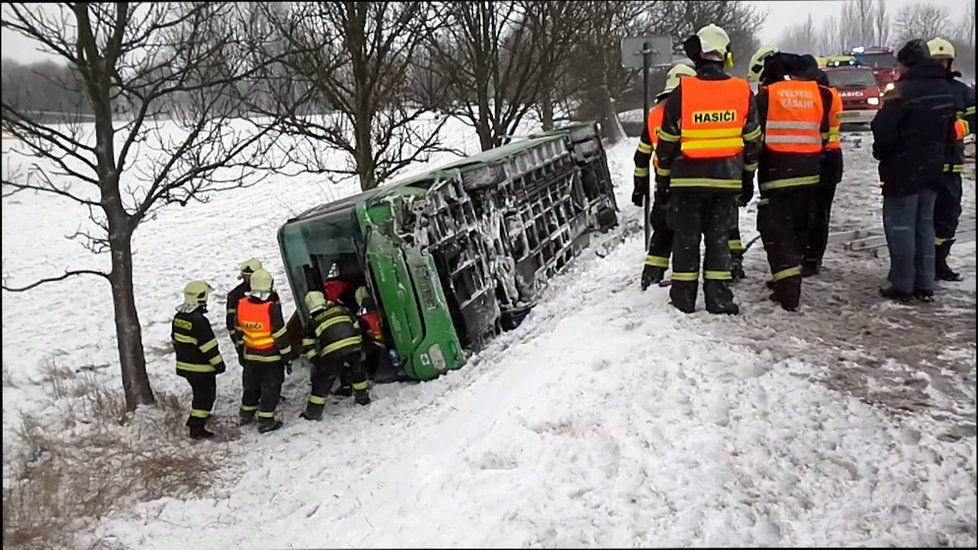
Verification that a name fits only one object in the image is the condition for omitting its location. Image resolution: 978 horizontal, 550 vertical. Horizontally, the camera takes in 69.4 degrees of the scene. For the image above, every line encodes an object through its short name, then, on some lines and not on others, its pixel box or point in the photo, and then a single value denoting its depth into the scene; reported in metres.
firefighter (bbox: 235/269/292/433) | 6.17
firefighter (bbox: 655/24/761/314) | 4.65
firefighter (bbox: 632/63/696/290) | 5.34
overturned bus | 5.93
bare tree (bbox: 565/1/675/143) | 11.43
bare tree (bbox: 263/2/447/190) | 7.01
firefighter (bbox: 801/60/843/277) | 5.26
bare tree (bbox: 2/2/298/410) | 4.76
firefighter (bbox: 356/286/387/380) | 6.51
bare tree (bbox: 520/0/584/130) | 9.45
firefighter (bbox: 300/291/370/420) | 6.10
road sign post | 7.39
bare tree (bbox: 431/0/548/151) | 9.04
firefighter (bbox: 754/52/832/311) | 4.97
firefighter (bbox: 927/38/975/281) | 5.26
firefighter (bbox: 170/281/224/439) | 6.25
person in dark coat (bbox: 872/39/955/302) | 4.54
